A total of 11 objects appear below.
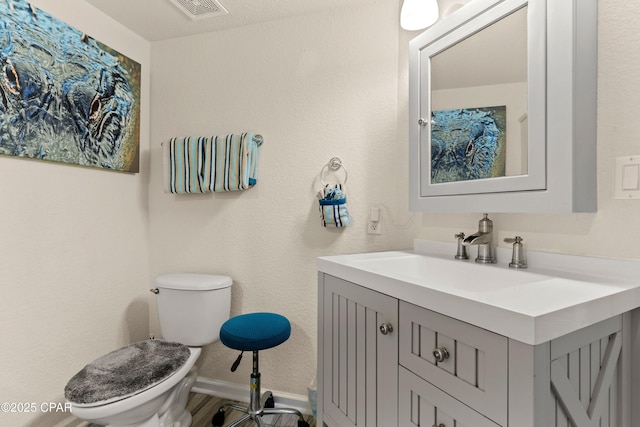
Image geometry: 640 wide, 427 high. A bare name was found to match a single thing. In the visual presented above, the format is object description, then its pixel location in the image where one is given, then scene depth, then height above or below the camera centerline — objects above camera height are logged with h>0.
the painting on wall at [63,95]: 1.28 +0.58
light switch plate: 0.83 +0.10
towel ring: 1.61 +0.25
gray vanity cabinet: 0.59 -0.37
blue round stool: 1.35 -0.57
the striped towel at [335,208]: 1.51 +0.02
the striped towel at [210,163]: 1.68 +0.28
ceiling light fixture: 1.33 +0.88
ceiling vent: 1.58 +1.09
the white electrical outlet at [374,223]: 1.55 -0.05
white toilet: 1.14 -0.67
